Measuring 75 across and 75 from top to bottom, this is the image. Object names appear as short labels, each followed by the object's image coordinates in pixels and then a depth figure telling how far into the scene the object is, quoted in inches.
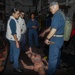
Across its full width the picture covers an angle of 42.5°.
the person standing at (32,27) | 171.6
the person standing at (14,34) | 96.9
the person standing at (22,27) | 144.5
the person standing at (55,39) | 84.6
